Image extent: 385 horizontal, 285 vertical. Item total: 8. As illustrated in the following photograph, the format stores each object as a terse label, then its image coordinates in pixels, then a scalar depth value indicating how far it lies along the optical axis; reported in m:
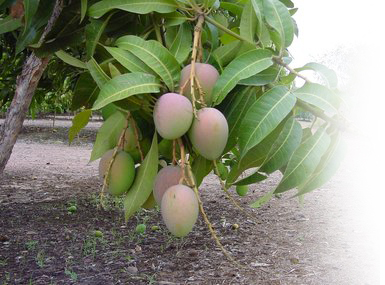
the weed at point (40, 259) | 2.76
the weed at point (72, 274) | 2.54
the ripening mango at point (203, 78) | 0.72
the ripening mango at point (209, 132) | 0.67
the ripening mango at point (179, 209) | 0.68
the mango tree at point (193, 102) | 0.69
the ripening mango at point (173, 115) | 0.66
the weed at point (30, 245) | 3.04
